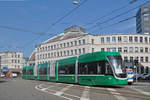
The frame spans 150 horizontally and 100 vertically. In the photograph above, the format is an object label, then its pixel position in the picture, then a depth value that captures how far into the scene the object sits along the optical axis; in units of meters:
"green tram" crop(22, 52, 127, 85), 17.50
